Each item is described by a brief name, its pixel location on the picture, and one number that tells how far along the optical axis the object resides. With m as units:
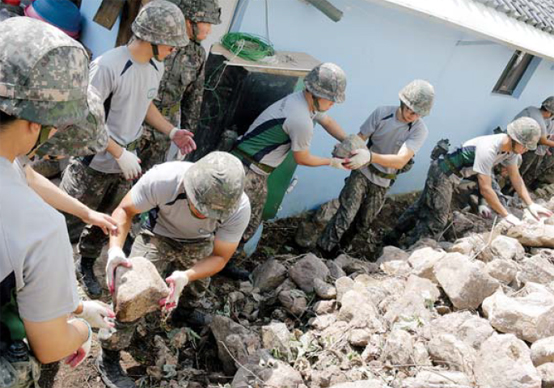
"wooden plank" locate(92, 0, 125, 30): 4.27
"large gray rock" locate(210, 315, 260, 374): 3.31
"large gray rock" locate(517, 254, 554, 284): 4.36
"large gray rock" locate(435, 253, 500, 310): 3.91
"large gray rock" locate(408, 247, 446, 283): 4.32
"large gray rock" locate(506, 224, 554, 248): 5.14
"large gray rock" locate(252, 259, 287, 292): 4.36
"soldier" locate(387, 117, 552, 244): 5.25
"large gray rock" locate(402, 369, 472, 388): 3.02
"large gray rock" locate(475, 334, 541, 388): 2.98
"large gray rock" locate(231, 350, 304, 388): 3.02
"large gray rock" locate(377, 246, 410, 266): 4.86
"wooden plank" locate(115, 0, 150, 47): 4.26
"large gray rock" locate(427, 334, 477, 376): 3.24
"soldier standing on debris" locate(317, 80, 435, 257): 4.73
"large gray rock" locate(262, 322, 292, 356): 3.41
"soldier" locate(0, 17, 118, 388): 1.60
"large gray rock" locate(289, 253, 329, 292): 4.25
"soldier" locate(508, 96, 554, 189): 7.49
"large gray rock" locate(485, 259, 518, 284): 4.28
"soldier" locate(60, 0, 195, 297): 3.40
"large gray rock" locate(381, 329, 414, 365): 3.30
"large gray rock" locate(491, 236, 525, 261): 4.78
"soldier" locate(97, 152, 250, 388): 2.84
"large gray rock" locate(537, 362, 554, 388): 3.08
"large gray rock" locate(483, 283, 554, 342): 3.45
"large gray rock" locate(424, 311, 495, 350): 3.51
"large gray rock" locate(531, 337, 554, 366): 3.20
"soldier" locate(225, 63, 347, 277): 4.11
